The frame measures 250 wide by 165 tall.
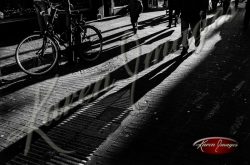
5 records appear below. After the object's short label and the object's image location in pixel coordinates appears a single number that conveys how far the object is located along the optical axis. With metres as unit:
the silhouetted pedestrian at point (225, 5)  15.39
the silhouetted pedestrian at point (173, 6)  10.60
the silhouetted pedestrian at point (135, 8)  10.20
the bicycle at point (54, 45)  6.28
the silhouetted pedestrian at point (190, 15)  7.47
